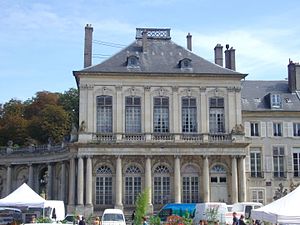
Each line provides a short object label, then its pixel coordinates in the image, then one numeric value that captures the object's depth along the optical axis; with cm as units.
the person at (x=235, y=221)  2403
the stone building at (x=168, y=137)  3866
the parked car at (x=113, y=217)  2764
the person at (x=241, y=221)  2243
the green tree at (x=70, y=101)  6285
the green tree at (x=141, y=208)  1958
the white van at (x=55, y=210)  2791
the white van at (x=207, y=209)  3005
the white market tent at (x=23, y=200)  2341
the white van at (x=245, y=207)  3303
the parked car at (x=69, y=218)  3068
